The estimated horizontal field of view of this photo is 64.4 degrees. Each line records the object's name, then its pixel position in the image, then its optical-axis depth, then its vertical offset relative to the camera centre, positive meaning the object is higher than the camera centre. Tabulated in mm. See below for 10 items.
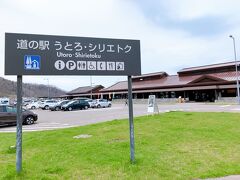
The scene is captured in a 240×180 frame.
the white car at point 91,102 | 30732 -506
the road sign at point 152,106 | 11814 -504
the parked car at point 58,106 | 28846 -868
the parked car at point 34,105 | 37177 -828
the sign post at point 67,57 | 3909 +938
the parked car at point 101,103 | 31724 -662
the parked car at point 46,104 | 33516 -603
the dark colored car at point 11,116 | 13222 -1068
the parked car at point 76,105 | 27307 -761
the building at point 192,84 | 33504 +2536
